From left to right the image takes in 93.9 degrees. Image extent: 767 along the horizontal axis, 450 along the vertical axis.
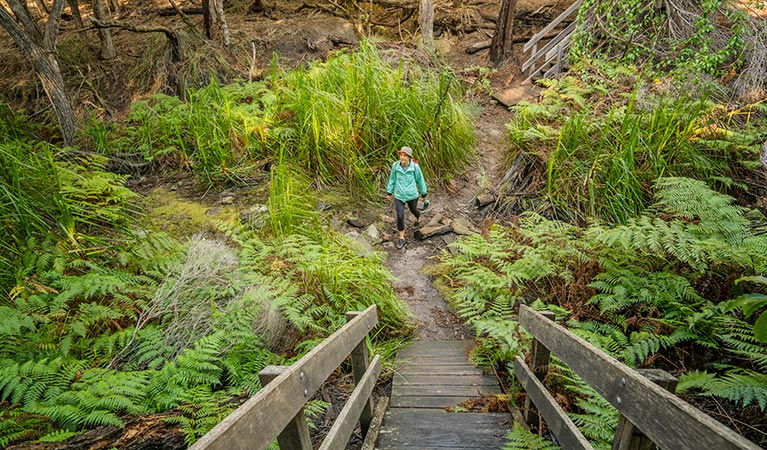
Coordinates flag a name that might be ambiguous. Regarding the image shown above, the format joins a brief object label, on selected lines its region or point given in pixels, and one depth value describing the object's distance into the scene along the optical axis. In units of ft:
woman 19.70
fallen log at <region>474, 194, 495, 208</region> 22.81
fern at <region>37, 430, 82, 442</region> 6.54
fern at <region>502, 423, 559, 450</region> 6.38
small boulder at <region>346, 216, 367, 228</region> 21.07
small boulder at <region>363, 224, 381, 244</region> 20.56
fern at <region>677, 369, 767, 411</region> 6.38
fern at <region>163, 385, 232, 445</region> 7.16
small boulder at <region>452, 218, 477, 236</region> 21.17
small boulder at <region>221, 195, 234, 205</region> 20.70
